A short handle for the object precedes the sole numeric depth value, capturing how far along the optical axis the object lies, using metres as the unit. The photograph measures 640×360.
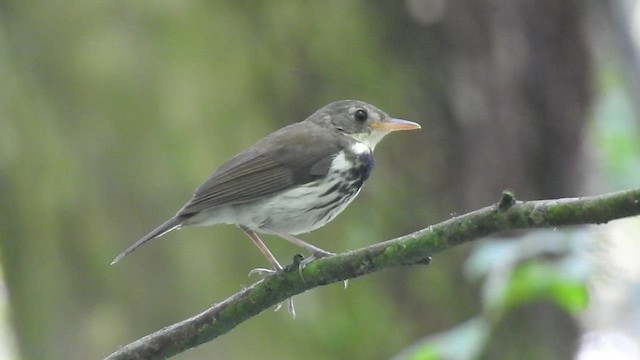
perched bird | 6.81
